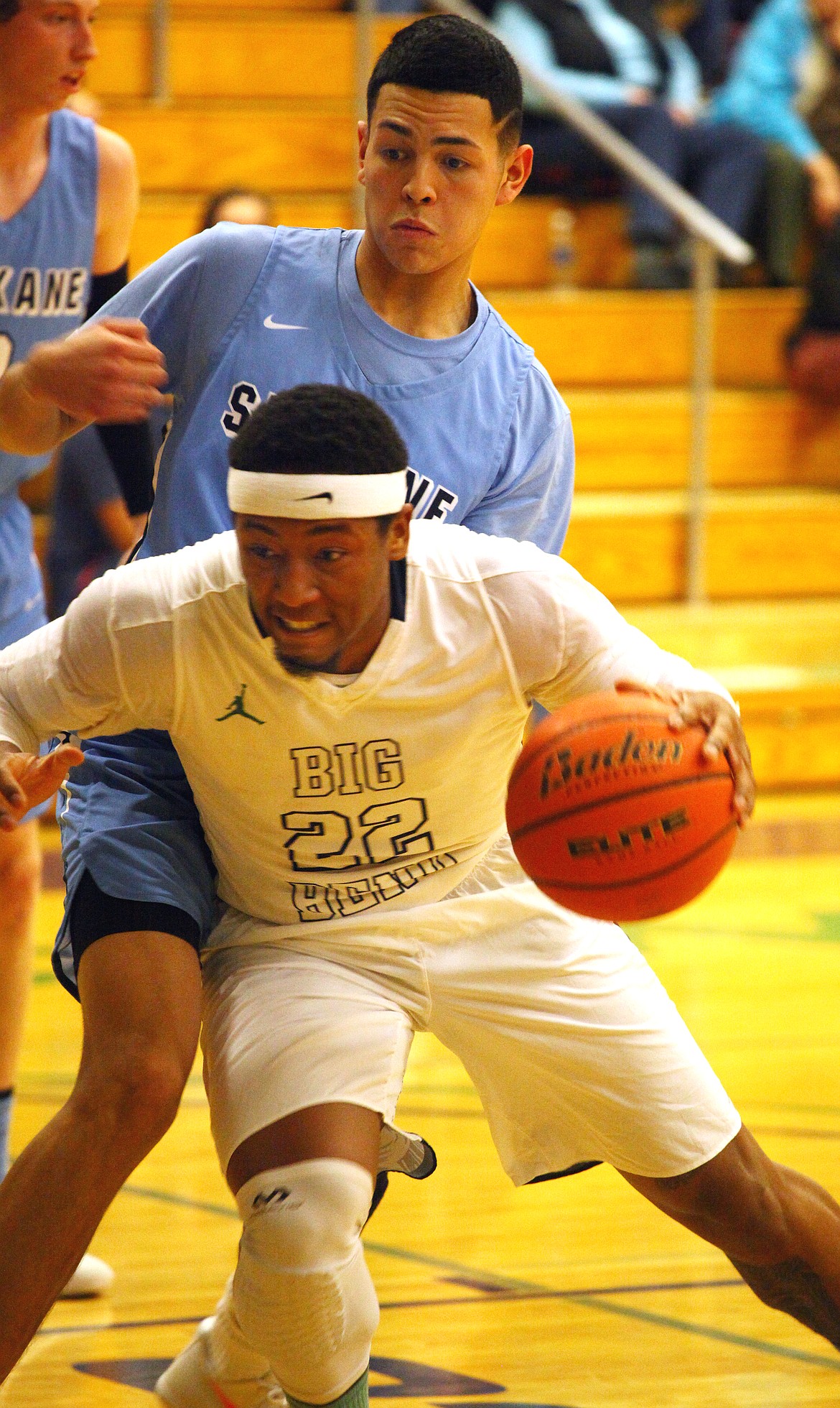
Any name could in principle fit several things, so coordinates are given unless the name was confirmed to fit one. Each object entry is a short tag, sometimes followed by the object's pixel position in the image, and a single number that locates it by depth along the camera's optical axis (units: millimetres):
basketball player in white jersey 4875
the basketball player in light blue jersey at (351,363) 5402
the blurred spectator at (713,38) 18187
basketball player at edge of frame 6945
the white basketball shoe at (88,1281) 6973
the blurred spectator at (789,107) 16609
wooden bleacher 15164
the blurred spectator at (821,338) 15703
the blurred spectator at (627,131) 16594
